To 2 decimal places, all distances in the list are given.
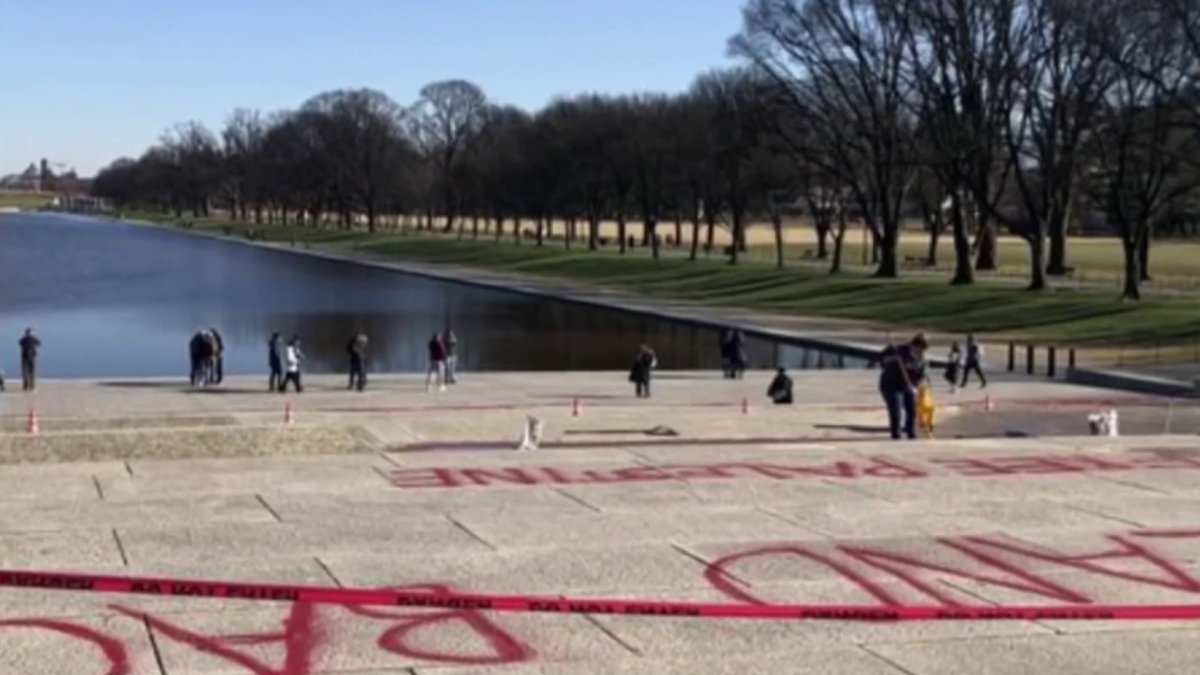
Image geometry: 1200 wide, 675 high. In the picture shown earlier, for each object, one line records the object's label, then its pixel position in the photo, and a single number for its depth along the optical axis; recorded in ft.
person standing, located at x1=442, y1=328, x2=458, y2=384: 120.37
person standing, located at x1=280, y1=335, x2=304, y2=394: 113.09
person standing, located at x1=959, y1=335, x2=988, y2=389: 122.27
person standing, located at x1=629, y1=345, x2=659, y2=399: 113.09
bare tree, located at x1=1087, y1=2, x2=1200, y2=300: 177.88
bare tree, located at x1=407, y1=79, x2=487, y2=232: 529.04
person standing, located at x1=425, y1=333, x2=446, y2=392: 116.37
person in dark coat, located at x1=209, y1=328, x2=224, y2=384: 117.39
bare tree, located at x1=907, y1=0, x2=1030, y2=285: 211.00
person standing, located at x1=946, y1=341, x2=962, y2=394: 119.96
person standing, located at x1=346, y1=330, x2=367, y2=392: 114.83
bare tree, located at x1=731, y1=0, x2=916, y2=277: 244.22
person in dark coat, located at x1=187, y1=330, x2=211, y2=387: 116.06
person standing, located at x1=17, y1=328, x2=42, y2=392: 113.70
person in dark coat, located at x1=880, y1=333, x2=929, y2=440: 76.02
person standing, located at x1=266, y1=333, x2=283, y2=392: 113.29
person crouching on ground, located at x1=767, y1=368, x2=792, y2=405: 106.11
